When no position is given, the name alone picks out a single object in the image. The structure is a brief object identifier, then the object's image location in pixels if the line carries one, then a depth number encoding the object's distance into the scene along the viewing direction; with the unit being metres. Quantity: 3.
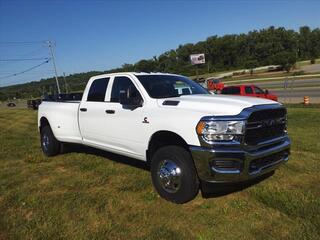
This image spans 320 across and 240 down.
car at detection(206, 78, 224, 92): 25.25
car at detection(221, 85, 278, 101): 14.77
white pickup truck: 3.03
